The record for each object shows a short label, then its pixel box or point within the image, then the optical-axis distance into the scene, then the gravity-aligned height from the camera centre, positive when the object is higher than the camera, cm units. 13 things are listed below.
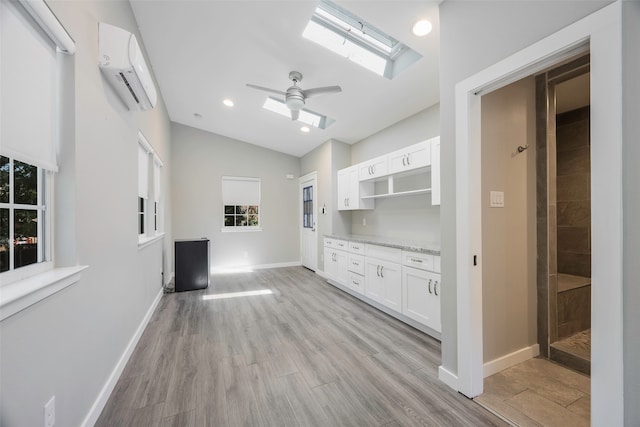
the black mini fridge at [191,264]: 425 -86
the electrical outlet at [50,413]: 112 -89
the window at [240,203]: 591 +24
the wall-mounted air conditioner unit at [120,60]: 172 +108
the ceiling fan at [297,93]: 286 +138
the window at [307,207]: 591 +14
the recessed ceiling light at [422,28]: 211 +157
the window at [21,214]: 107 +0
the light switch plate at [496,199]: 200 +10
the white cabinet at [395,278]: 257 -81
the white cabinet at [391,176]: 286 +53
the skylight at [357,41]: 249 +182
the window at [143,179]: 296 +43
